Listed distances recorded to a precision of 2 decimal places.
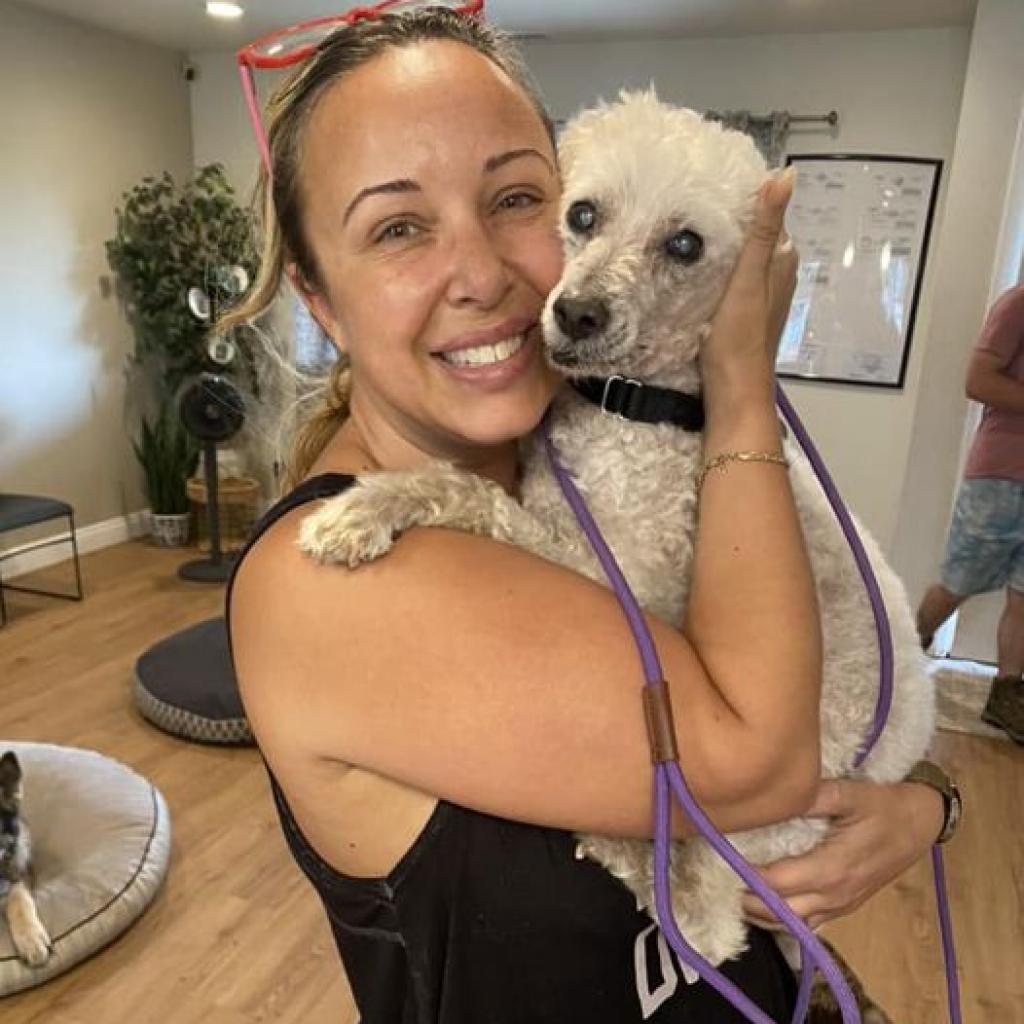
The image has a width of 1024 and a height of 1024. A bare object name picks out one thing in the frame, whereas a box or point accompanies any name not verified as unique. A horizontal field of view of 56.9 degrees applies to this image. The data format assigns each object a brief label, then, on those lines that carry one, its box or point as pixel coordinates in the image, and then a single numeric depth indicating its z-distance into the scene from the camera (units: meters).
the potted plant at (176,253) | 5.07
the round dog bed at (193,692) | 3.25
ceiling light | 4.36
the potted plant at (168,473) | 5.48
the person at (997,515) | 3.34
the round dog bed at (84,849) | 2.27
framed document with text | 4.49
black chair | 4.14
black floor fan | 4.81
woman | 0.71
